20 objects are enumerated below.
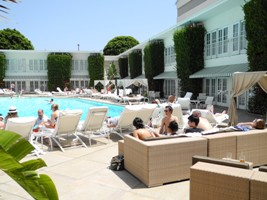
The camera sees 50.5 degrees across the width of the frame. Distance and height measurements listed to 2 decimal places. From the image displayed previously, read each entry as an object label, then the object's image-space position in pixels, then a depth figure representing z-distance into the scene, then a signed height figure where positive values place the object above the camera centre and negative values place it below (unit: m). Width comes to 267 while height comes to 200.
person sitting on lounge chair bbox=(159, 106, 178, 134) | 6.80 -0.85
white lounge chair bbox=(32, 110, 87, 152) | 7.15 -1.05
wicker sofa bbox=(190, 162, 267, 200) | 3.06 -1.13
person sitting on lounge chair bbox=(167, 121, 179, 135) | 5.70 -0.87
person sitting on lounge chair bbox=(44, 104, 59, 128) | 8.17 -0.98
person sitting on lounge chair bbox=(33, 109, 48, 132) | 8.78 -1.08
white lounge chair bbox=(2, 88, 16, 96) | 31.75 -0.75
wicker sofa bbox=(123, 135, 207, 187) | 4.50 -1.19
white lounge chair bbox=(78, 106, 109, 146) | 7.73 -1.04
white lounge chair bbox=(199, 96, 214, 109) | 15.66 -0.92
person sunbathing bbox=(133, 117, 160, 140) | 5.27 -0.89
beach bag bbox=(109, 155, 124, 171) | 5.43 -1.53
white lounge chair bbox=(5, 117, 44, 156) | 6.24 -0.90
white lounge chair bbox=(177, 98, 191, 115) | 14.77 -0.97
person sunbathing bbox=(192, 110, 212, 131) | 6.34 -0.92
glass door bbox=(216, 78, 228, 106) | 18.00 -0.48
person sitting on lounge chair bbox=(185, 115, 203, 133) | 5.76 -0.81
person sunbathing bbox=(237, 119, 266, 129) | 5.96 -0.84
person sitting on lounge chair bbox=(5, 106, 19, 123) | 7.83 -0.77
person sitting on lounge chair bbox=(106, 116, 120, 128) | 8.66 -1.16
